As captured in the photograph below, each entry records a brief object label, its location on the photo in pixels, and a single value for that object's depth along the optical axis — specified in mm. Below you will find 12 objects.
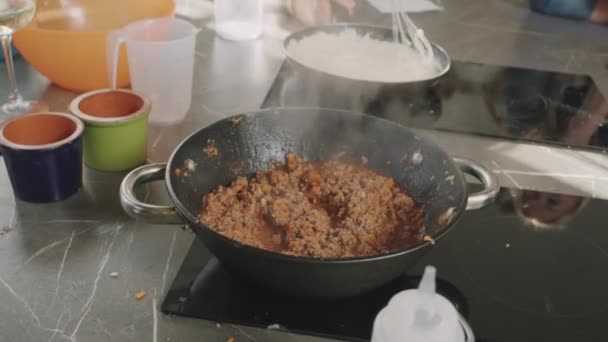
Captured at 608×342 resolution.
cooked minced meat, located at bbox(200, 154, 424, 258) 861
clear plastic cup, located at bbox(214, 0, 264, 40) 1620
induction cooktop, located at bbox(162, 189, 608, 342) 802
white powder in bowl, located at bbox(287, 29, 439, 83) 1354
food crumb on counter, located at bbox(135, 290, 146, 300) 830
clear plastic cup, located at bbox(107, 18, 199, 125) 1183
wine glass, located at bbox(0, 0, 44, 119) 1112
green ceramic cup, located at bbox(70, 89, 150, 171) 1047
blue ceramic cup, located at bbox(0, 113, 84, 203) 943
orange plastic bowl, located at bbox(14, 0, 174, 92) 1214
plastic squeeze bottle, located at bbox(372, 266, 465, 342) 585
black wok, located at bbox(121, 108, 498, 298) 716
